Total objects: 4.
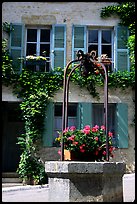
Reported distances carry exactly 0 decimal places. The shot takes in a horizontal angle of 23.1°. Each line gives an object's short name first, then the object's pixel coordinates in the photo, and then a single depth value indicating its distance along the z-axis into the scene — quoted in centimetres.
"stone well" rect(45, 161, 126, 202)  408
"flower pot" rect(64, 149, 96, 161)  459
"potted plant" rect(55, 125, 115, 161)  459
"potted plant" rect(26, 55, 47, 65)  1227
